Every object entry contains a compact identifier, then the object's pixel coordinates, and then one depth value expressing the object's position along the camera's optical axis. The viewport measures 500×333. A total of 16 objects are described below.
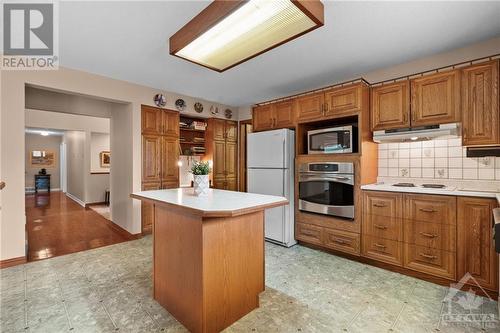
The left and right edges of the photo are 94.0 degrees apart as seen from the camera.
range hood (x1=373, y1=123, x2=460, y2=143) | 2.37
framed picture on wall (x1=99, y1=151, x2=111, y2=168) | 6.93
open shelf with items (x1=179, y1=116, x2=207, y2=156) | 4.86
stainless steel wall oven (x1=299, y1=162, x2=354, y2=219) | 2.90
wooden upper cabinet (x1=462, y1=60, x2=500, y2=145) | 2.18
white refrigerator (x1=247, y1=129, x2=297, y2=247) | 3.38
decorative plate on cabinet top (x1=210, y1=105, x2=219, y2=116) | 4.87
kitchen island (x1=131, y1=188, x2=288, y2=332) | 1.55
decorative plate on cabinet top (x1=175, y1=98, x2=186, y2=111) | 4.29
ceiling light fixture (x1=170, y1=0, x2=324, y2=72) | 1.42
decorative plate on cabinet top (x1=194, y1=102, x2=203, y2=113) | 4.60
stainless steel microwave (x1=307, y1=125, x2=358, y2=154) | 2.91
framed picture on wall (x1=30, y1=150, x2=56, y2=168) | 9.71
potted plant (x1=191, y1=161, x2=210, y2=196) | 2.13
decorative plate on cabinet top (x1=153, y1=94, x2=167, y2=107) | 4.02
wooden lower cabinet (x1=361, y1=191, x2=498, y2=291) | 2.09
